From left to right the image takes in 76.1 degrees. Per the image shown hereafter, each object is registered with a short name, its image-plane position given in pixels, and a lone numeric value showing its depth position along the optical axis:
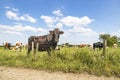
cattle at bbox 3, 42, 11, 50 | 12.45
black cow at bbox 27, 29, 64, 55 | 6.08
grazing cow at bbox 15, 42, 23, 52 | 11.41
